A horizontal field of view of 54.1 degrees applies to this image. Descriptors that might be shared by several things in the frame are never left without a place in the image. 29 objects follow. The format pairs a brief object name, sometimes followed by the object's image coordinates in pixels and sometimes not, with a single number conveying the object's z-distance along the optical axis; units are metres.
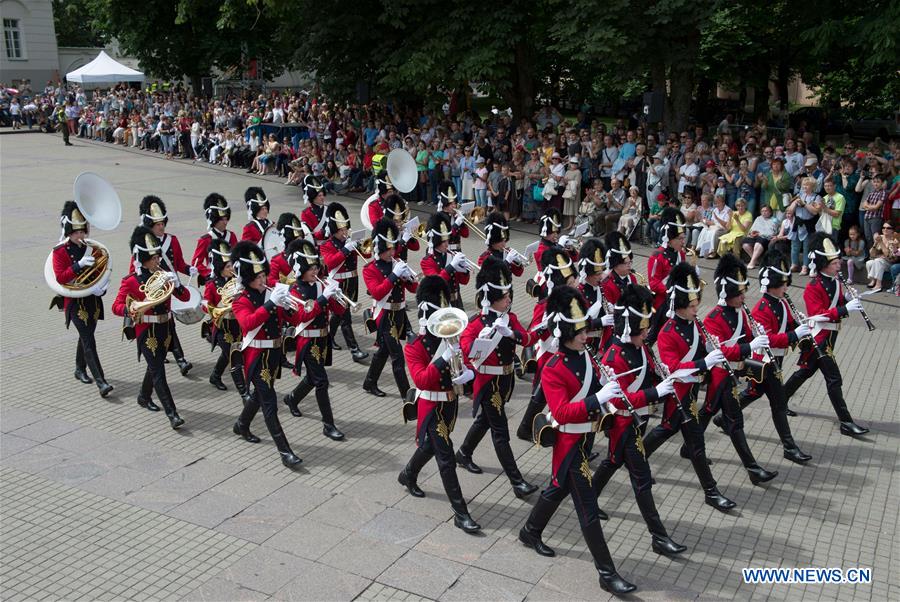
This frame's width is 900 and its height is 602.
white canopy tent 36.59
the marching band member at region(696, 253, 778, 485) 7.85
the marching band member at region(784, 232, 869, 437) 8.94
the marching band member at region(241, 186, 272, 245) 11.87
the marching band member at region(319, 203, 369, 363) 11.33
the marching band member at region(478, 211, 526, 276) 10.48
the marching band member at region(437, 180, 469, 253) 12.23
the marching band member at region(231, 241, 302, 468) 8.45
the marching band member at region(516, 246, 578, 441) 8.96
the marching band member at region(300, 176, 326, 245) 12.43
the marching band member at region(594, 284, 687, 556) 6.79
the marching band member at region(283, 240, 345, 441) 8.97
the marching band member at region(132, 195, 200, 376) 10.59
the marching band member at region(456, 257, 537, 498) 7.70
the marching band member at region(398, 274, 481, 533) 7.18
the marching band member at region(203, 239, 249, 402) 10.12
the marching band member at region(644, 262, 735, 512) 7.47
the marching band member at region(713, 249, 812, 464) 8.38
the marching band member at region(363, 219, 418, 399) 9.84
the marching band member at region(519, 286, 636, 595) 6.41
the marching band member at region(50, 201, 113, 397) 10.24
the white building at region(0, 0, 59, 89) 48.72
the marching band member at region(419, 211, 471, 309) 10.52
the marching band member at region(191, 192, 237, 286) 11.23
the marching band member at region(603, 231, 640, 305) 9.74
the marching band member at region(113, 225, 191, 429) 9.42
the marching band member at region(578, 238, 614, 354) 9.32
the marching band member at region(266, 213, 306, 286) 10.44
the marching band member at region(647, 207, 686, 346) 10.33
